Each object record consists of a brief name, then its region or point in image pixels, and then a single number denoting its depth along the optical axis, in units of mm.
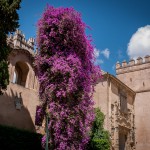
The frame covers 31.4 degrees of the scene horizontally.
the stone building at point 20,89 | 18859
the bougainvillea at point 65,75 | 15508
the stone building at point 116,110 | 23781
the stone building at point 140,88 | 28672
